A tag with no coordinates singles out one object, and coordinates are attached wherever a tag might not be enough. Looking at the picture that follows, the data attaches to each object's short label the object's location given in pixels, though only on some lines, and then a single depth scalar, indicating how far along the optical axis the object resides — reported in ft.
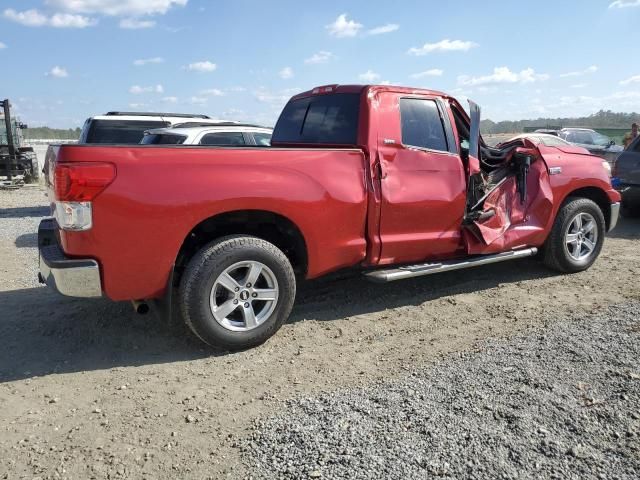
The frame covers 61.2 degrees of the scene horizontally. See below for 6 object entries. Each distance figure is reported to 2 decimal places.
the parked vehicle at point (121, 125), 34.50
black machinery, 56.24
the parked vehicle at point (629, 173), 30.96
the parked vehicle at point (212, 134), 27.85
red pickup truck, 11.55
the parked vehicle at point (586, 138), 53.21
